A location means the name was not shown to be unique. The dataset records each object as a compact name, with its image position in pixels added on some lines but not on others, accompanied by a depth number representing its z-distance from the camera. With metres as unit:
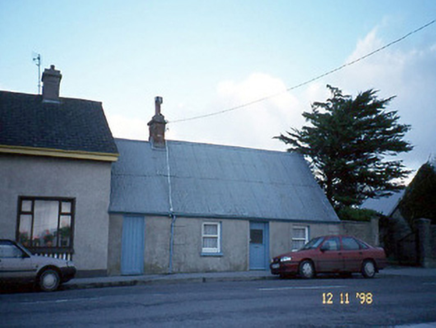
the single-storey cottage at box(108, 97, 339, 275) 19.72
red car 17.42
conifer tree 28.97
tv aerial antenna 25.17
